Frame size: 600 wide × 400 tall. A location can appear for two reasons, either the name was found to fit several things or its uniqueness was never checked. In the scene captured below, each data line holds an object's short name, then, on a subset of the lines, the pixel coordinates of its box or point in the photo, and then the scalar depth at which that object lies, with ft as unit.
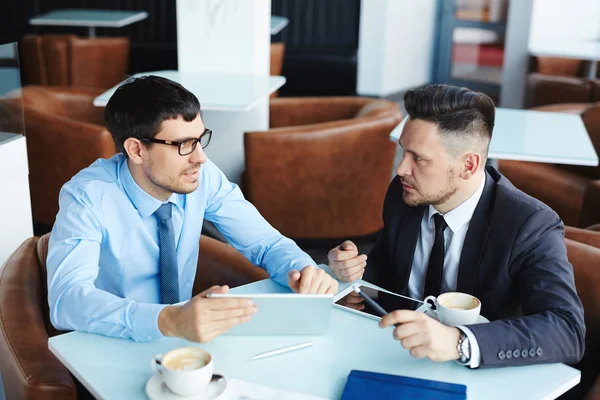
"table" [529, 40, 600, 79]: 19.98
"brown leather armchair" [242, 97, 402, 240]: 12.74
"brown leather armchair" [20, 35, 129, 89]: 21.94
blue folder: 5.04
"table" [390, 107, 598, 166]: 10.96
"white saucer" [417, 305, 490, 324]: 5.89
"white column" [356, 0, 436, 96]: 26.50
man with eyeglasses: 6.35
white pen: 5.57
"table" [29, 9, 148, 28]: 23.32
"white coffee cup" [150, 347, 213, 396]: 4.77
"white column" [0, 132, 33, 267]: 10.03
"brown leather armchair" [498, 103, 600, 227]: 12.86
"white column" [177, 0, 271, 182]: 14.33
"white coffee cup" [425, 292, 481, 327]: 5.81
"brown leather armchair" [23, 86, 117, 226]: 12.60
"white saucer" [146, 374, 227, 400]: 4.88
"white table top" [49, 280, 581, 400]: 5.21
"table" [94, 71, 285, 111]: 12.23
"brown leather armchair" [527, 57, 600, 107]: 18.47
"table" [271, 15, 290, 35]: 21.50
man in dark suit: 6.49
